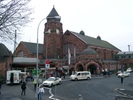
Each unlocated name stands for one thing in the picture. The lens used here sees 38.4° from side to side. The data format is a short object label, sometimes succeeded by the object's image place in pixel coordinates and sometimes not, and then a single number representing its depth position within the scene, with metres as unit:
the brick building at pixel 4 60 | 35.44
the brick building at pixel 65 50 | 54.00
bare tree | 14.68
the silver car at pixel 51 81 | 29.37
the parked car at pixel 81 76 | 39.09
